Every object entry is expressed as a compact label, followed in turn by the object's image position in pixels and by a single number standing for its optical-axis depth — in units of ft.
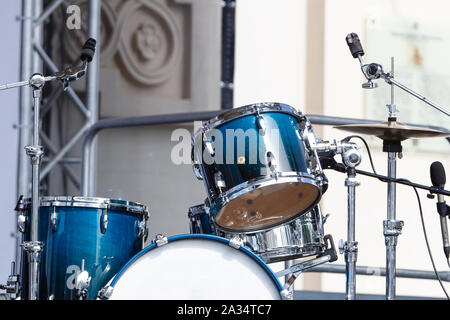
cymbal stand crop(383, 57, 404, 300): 19.40
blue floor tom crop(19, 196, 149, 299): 18.67
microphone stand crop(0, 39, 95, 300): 18.03
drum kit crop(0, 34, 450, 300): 18.52
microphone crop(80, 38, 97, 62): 18.90
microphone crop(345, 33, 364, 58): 19.24
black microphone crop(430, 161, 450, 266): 19.06
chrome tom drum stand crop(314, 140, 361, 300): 18.95
